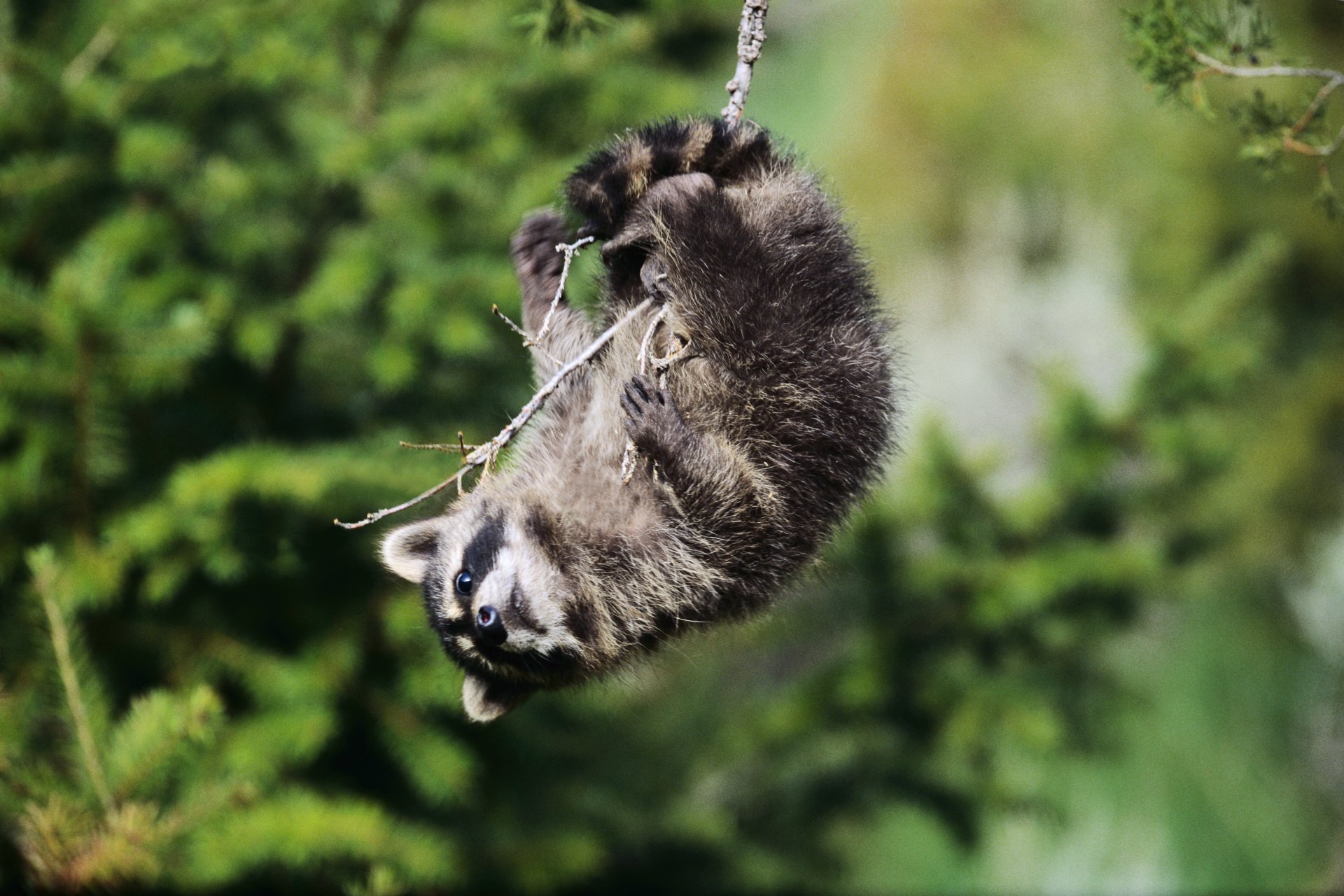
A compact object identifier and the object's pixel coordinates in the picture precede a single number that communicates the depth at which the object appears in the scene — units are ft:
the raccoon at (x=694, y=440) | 25.23
